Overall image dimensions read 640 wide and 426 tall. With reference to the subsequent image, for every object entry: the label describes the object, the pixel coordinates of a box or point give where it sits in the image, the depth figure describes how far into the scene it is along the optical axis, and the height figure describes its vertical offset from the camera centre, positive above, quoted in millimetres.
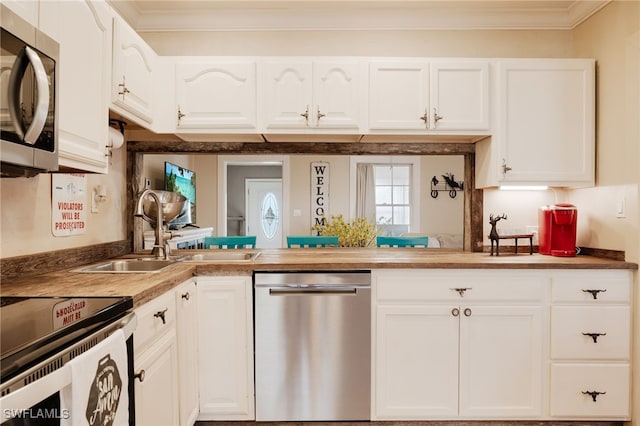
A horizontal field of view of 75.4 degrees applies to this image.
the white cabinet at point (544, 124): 2443 +497
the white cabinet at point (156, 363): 1475 -614
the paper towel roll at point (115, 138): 2088 +349
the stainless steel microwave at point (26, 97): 1112 +308
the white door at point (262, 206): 7207 +11
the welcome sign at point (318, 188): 4930 +220
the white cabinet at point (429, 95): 2438 +663
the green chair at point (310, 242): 3162 -269
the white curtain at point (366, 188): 4891 +225
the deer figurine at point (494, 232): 2496 -150
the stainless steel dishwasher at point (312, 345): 2186 -732
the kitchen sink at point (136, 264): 2229 -321
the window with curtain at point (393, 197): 4848 +120
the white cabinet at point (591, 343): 2172 -710
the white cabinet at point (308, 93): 2426 +668
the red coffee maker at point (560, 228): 2469 -124
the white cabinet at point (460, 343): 2184 -716
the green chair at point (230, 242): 3176 -275
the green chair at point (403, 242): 3139 -265
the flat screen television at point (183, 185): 4035 +222
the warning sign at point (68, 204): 1939 +9
